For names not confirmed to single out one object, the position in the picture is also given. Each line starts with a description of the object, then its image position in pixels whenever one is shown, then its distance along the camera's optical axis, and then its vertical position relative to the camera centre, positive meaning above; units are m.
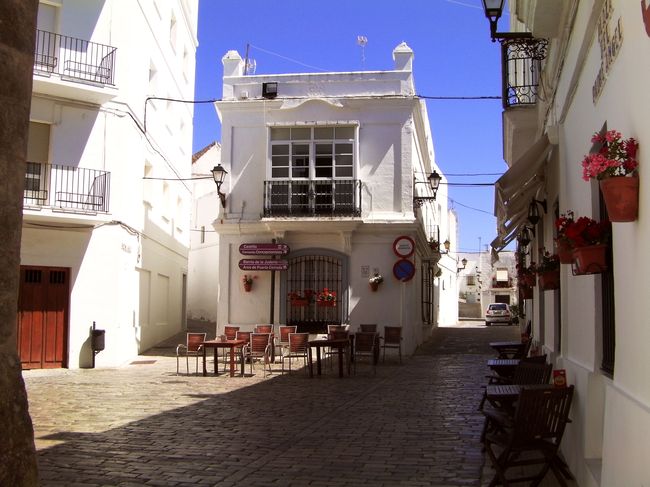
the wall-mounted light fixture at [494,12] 7.86 +3.31
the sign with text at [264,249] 19.08 +1.36
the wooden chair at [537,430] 5.33 -1.03
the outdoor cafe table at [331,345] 13.85 -0.95
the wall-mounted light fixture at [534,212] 10.73 +1.42
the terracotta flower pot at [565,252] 5.27 +0.40
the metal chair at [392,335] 16.66 -0.88
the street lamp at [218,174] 18.14 +3.26
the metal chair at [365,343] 15.27 -0.99
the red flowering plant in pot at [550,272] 7.82 +0.33
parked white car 38.97 -0.85
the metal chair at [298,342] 14.91 -0.96
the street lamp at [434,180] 18.97 +3.32
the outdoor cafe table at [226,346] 14.05 -1.00
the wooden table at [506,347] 11.66 -0.81
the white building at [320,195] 19.08 +2.90
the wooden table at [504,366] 8.95 -0.86
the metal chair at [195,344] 14.52 -1.00
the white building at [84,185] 15.83 +2.66
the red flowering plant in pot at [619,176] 3.89 +0.73
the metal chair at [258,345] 14.91 -1.03
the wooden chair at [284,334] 16.25 -0.90
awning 8.30 +1.52
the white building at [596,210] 3.85 +0.74
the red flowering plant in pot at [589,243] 4.92 +0.42
